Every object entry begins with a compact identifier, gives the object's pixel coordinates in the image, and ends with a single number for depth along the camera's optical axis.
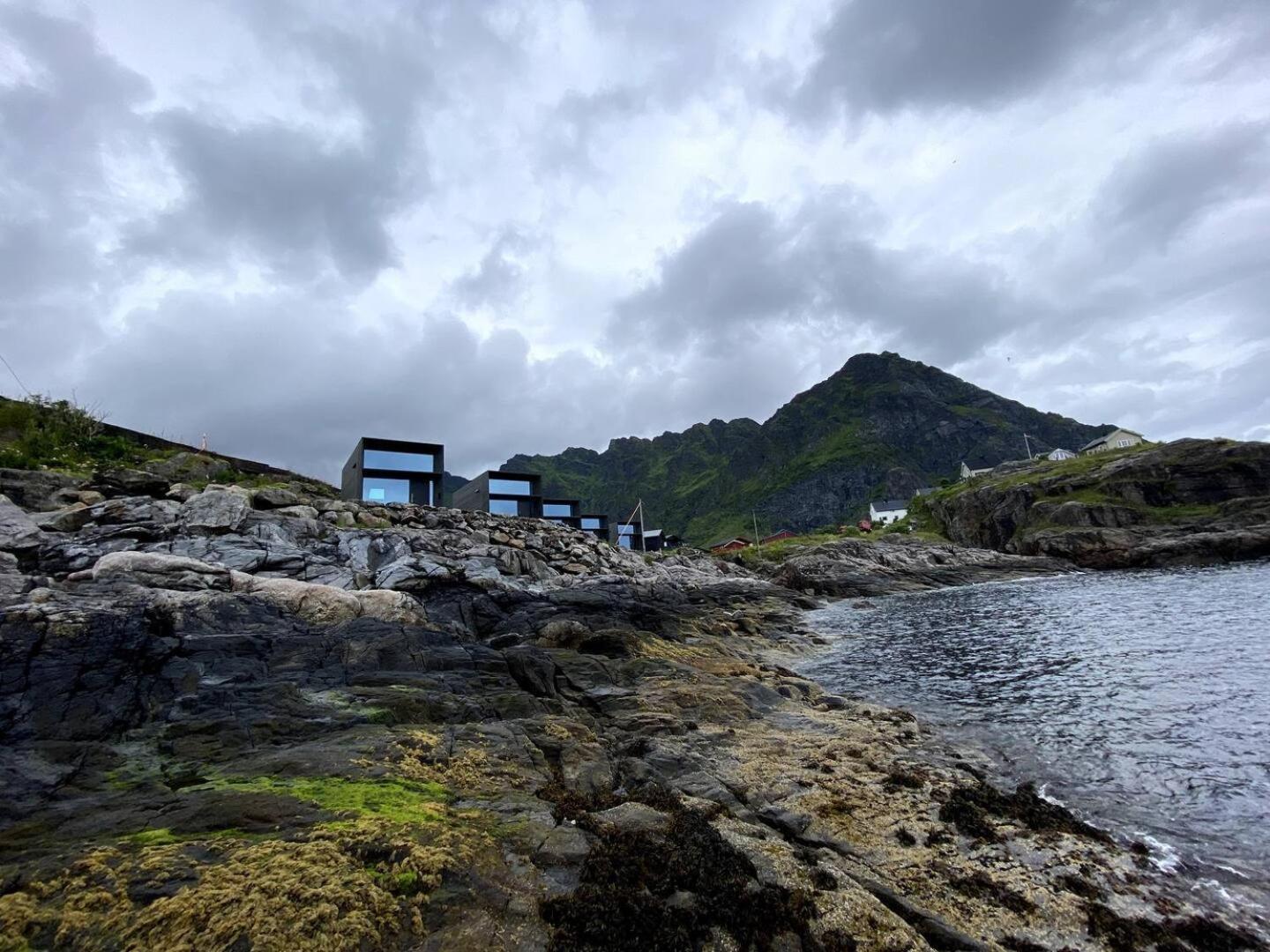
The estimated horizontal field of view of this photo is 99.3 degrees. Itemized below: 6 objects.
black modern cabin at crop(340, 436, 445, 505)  54.06
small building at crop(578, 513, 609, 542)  87.56
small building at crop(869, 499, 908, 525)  168.77
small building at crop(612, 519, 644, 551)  97.83
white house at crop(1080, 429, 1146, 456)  140.75
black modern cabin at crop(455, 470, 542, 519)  68.06
